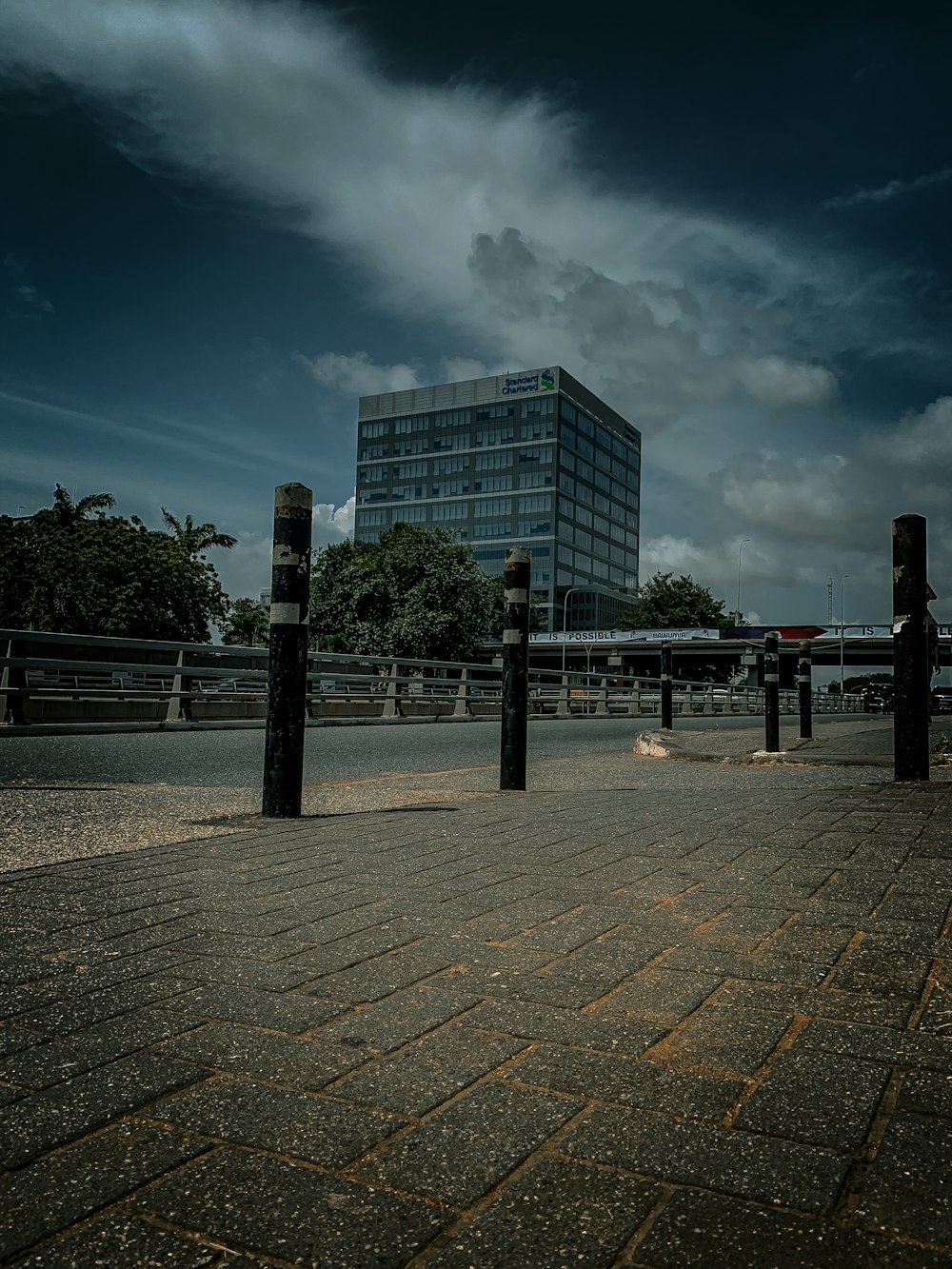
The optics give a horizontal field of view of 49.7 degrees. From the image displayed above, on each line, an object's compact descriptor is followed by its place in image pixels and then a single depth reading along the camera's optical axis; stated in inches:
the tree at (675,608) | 3777.1
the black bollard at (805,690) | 660.1
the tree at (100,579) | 1657.2
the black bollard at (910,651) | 285.4
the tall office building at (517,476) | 5103.3
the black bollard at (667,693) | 730.2
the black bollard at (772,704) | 491.2
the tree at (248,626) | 3478.6
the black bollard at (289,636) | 223.3
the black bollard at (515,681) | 308.3
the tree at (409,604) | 2119.8
